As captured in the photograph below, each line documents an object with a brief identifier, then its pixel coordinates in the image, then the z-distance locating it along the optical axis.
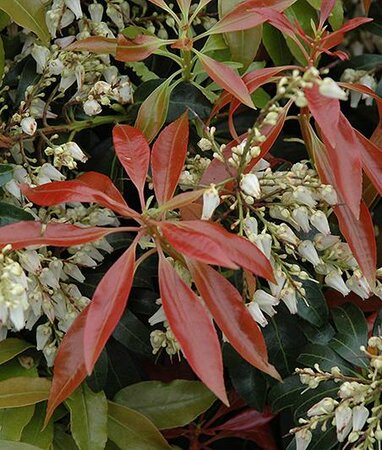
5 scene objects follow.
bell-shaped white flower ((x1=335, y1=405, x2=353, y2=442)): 0.66
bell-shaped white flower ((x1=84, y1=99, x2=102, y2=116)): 0.71
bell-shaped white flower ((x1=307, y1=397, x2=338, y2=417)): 0.67
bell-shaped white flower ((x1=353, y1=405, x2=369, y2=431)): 0.67
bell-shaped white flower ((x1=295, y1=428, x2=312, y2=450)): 0.68
